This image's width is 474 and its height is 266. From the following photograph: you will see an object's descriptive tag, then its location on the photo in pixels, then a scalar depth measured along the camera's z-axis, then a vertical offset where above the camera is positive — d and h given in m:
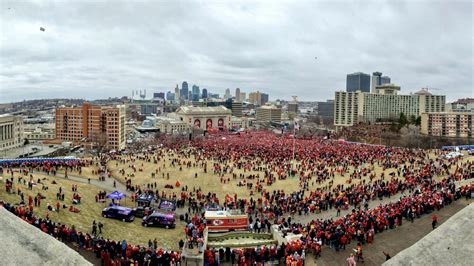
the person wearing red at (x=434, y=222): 24.02 -6.46
